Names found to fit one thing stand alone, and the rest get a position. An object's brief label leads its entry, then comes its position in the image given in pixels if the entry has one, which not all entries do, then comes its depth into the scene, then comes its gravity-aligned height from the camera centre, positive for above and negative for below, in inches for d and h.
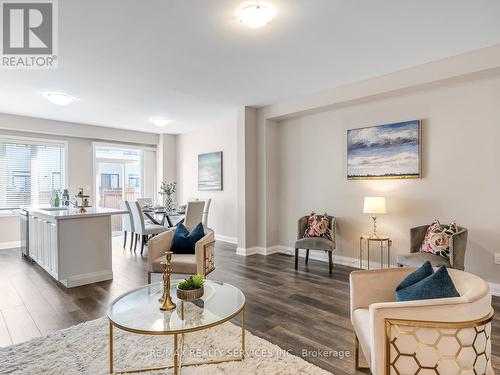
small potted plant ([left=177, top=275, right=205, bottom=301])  79.9 -28.0
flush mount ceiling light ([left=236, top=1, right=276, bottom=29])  94.0 +55.5
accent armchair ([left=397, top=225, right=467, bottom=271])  122.6 -31.3
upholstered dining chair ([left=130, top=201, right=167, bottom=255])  212.2 -30.3
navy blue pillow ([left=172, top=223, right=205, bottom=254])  138.5 -25.8
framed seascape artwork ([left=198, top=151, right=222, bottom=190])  270.1 +13.0
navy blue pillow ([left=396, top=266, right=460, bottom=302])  60.2 -21.3
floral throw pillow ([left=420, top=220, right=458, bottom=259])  130.9 -24.3
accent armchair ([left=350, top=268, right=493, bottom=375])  54.4 -28.0
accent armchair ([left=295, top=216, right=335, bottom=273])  167.3 -32.9
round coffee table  67.9 -32.2
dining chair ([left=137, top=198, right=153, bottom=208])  256.4 -15.1
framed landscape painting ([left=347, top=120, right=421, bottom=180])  155.5 +18.5
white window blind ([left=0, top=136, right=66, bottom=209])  236.7 +11.8
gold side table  157.5 -33.8
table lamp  155.1 -10.8
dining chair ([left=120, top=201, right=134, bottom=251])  225.1 -28.5
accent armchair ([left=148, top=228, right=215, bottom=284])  124.6 -32.0
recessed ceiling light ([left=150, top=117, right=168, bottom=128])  238.0 +51.7
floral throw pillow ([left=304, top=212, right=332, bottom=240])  177.8 -25.5
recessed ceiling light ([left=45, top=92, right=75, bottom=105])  174.7 +51.4
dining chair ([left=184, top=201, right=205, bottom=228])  220.7 -21.4
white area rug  78.5 -48.4
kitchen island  146.3 -31.1
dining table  228.4 -23.2
